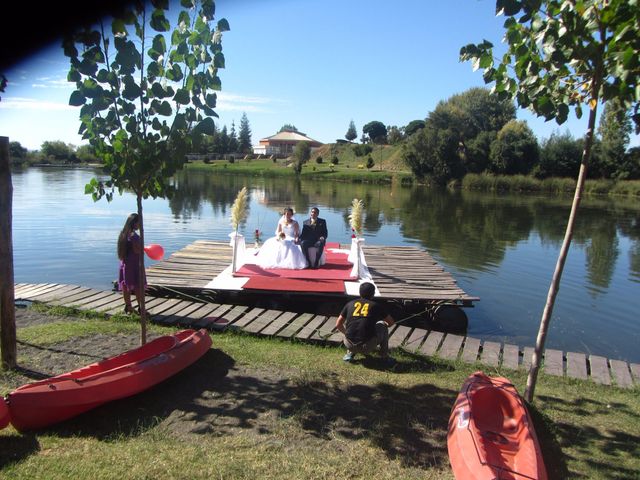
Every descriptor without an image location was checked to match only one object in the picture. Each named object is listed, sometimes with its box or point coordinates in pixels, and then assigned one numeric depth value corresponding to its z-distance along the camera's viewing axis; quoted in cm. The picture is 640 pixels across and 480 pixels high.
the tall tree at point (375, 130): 12812
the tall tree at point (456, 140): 6819
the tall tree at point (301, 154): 9171
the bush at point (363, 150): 10450
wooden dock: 1135
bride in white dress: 1327
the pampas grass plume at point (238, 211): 1318
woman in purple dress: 869
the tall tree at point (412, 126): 10794
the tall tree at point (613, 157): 5769
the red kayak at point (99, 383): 484
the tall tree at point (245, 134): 13448
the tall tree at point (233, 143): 12769
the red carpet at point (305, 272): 1230
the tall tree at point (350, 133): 13438
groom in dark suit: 1346
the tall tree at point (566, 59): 396
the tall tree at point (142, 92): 539
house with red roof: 14200
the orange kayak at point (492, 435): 412
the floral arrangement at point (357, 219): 1302
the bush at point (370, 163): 9069
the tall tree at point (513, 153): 6494
